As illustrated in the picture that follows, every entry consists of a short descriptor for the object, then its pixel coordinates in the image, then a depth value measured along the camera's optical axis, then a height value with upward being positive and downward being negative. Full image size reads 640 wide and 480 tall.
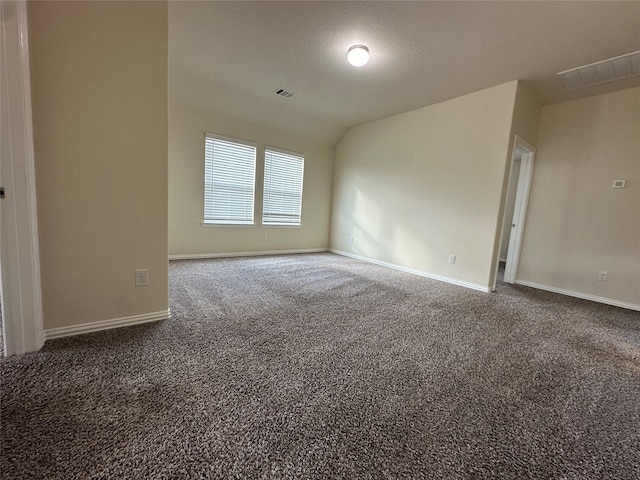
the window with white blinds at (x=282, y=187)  5.13 +0.38
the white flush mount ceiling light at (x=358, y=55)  2.62 +1.56
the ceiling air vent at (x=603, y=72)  2.64 +1.66
